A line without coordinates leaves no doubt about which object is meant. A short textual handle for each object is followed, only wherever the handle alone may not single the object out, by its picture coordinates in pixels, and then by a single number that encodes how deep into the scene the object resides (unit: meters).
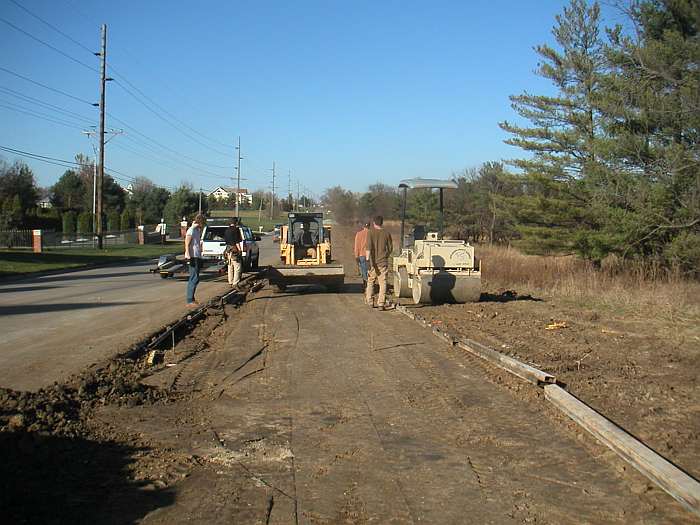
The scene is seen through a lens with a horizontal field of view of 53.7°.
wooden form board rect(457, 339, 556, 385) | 7.71
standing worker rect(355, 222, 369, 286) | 17.60
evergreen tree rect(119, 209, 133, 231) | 63.94
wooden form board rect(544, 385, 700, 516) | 4.64
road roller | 15.27
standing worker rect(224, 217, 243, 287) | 18.61
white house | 155.62
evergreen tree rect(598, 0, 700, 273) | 20.77
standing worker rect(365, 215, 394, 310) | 14.93
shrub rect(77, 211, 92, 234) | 59.78
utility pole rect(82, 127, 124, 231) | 59.59
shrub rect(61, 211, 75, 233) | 60.28
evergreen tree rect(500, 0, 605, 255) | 30.80
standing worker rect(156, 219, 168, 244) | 56.63
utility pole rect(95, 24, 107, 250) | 41.94
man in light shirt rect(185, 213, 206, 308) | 14.90
